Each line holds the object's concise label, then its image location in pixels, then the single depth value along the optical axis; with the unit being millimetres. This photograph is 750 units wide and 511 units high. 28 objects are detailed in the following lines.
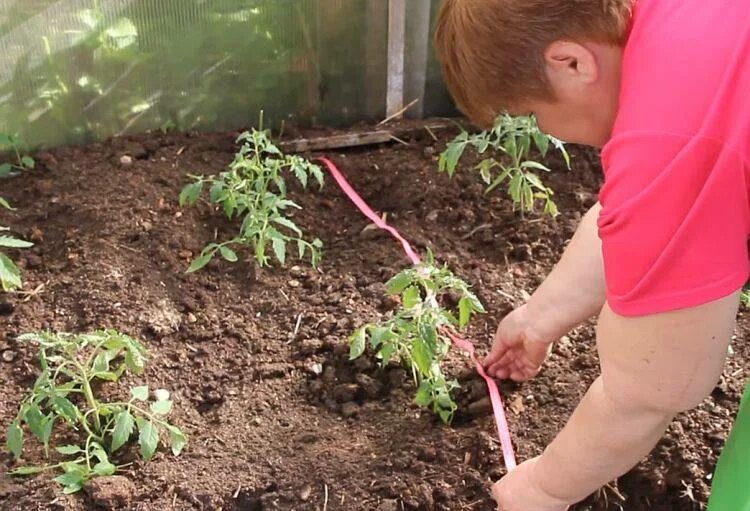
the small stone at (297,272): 2297
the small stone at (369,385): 1969
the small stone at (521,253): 2348
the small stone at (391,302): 2158
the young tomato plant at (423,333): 1808
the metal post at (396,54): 2744
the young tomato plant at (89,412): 1721
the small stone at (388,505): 1716
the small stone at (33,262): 2283
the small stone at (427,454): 1812
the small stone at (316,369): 2021
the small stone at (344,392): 1966
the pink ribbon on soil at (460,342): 1809
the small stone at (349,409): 1930
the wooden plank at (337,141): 2752
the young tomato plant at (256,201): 2201
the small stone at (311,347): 2064
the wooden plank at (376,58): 2779
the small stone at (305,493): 1752
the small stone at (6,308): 2152
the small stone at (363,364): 2000
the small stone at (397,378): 1972
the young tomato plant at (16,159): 2549
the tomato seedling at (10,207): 1966
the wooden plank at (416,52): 2789
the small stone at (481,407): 1909
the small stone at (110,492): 1711
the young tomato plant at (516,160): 2336
